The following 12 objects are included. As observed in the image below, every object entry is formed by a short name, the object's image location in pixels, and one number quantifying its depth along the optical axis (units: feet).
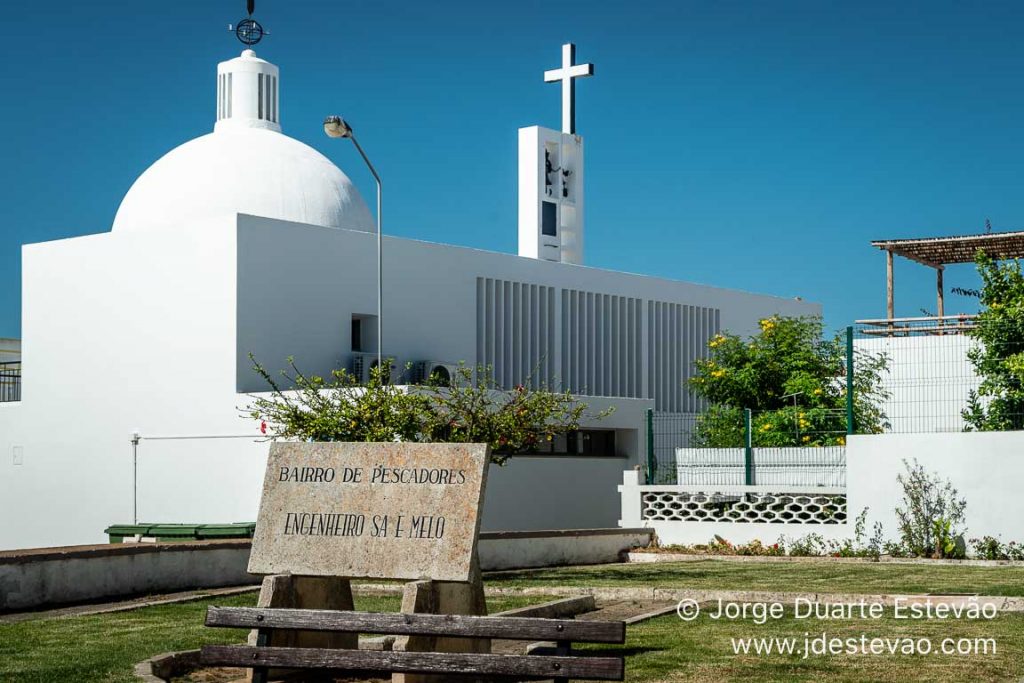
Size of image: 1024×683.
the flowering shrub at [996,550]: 71.26
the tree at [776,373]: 95.30
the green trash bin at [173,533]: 82.79
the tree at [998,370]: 77.27
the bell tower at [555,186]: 130.41
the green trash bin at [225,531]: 80.79
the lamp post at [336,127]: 78.64
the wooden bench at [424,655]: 25.50
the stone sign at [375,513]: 32.60
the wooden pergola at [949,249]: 123.65
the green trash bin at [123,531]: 87.30
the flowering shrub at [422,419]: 61.72
